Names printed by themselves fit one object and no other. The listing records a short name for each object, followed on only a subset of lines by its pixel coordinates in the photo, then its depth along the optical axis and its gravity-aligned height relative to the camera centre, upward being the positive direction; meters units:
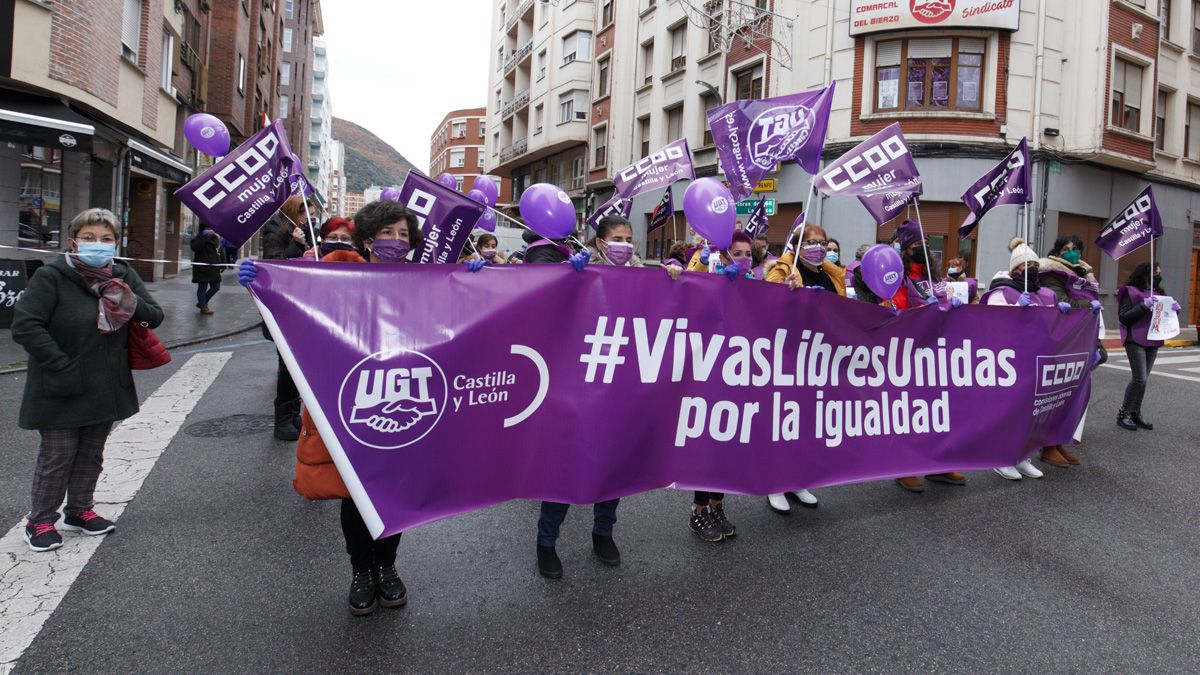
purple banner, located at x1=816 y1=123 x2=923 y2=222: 4.91 +1.12
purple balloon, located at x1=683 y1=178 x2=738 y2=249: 4.39 +0.68
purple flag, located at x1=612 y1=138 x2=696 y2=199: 7.59 +1.60
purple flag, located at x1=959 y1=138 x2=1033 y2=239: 6.21 +1.35
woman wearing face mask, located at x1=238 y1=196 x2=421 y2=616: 2.92 -0.70
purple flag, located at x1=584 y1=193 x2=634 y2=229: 7.91 +1.30
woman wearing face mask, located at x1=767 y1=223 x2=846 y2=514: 4.51 +0.37
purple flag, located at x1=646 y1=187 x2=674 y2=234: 9.75 +1.53
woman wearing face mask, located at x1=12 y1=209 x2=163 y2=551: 3.48 -0.35
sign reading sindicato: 17.72 +7.99
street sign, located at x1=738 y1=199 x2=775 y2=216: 16.06 +2.65
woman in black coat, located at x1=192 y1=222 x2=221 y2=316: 13.59 +0.53
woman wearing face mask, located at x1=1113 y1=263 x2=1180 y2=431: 7.33 +0.05
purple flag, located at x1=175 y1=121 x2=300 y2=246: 3.83 +0.61
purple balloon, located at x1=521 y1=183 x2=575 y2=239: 3.99 +0.57
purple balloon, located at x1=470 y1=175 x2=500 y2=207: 8.95 +1.60
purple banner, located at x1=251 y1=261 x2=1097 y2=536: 2.93 -0.32
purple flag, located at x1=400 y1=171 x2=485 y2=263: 4.10 +0.55
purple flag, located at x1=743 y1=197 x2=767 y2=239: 8.84 +1.33
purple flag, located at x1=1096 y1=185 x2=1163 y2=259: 7.17 +1.18
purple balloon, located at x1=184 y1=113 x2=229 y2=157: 6.34 +1.45
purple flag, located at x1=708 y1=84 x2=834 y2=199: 5.01 +1.42
